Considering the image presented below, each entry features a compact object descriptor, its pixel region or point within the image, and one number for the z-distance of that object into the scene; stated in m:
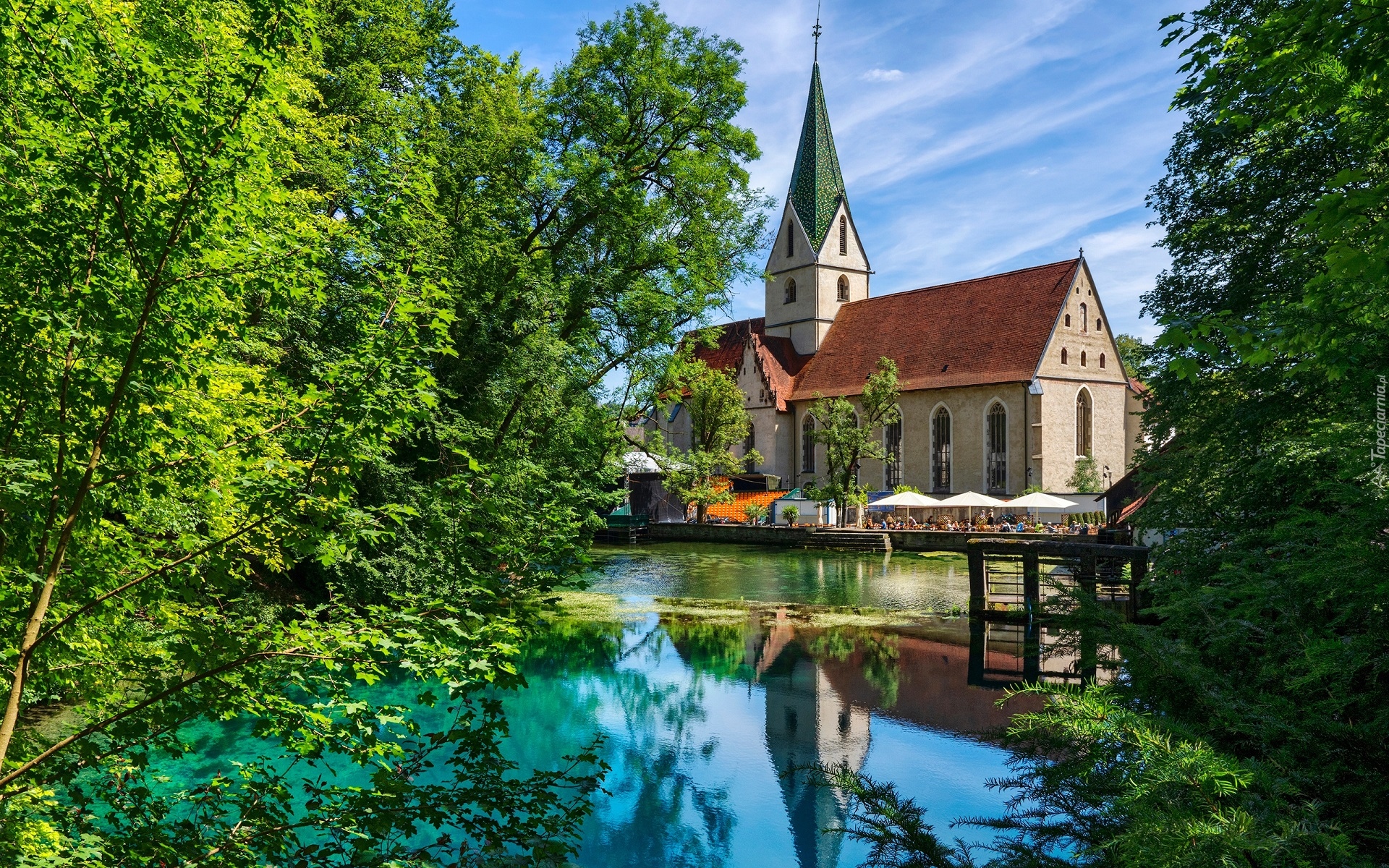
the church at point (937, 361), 43.75
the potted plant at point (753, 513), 42.28
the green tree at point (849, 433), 40.50
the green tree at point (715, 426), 42.06
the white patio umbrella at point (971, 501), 36.19
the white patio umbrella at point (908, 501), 37.81
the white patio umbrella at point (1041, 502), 36.09
